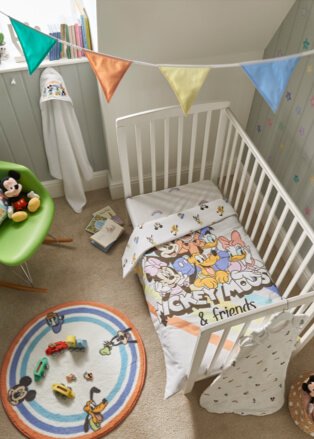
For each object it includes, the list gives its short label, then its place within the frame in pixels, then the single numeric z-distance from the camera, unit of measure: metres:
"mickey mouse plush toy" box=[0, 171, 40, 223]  1.85
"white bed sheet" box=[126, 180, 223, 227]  1.87
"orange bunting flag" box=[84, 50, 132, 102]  1.25
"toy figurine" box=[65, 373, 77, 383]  1.70
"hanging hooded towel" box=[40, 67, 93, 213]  1.82
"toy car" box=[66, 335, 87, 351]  1.77
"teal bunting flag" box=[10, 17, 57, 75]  1.18
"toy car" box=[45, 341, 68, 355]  1.77
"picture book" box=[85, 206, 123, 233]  2.26
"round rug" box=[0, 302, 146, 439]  1.61
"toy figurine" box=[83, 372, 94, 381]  1.71
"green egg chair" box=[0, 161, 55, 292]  1.72
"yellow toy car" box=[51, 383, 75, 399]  1.64
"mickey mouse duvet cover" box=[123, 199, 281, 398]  1.48
